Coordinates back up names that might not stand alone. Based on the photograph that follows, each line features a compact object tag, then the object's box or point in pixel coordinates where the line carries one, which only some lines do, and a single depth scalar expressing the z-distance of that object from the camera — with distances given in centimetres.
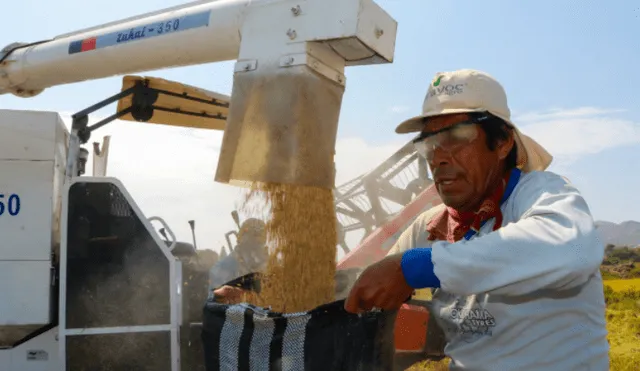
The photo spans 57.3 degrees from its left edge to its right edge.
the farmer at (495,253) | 171
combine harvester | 268
